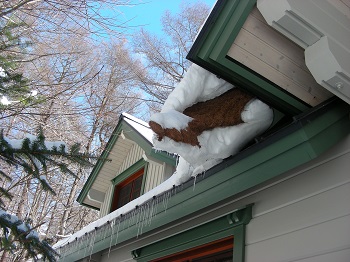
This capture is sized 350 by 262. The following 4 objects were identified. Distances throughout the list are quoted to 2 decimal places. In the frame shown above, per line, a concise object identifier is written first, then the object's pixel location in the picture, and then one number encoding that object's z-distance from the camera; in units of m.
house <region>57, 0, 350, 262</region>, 2.47
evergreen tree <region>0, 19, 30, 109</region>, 4.14
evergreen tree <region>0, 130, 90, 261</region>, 3.46
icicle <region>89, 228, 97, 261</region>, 6.12
